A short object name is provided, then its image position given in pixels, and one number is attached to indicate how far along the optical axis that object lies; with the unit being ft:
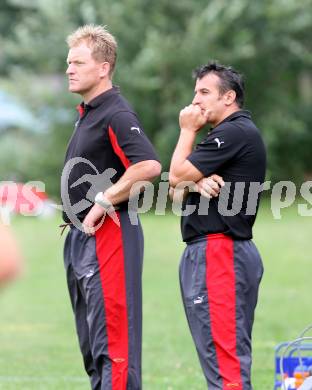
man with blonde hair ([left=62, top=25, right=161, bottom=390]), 40.27
